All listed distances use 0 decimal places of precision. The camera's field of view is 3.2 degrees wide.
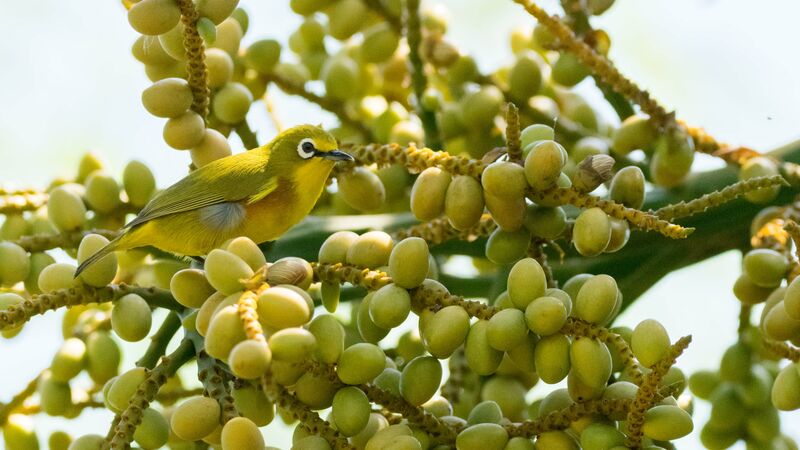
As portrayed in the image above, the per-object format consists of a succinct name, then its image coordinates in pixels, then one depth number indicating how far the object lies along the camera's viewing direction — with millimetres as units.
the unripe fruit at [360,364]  5268
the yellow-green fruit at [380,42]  5565
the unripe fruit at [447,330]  5281
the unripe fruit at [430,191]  5327
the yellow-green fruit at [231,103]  5450
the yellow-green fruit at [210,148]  5391
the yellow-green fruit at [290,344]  5225
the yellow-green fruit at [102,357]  5403
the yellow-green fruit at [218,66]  5439
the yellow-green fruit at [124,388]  5316
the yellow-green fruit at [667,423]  5260
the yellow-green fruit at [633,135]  5448
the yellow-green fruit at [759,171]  5427
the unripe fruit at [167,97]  5365
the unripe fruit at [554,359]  5280
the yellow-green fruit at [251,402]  5296
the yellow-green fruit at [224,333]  5232
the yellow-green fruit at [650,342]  5260
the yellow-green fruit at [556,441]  5282
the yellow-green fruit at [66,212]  5428
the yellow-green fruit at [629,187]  5314
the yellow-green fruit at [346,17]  5537
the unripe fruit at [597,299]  5276
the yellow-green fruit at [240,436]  5260
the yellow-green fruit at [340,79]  5560
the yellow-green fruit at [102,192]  5458
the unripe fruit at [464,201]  5316
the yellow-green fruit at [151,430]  5321
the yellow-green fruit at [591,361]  5269
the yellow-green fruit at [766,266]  5376
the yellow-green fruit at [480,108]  5530
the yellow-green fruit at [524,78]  5539
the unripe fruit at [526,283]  5284
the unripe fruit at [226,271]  5259
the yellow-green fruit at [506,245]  5328
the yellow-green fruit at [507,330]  5275
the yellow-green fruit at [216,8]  5341
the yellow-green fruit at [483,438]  5280
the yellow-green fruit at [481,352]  5286
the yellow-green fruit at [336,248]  5316
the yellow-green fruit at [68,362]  5396
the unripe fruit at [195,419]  5280
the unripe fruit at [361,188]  5430
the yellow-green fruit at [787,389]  5316
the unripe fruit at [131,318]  5340
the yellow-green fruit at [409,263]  5288
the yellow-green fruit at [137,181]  5457
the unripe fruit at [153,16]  5326
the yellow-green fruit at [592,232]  5290
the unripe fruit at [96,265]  5341
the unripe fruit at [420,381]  5292
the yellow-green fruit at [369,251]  5312
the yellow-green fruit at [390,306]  5287
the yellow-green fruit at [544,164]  5296
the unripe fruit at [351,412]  5269
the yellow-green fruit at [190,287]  5300
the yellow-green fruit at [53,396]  5403
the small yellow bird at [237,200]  5449
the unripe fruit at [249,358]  5212
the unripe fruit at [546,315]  5270
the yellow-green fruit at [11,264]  5396
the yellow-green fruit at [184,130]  5374
